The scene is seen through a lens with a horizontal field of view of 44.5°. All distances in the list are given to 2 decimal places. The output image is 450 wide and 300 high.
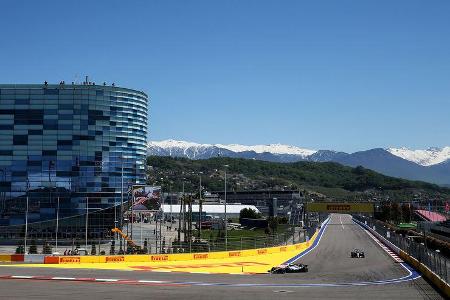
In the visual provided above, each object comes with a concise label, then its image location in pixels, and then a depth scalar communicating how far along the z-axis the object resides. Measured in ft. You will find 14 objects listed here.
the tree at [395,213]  578.37
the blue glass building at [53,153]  400.88
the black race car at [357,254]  215.72
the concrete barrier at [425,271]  114.83
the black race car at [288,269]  161.07
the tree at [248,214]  579.48
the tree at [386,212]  583.62
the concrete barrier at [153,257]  175.32
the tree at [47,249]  203.05
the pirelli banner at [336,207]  445.78
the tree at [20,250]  212.04
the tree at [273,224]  418.31
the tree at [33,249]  218.79
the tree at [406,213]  575.46
